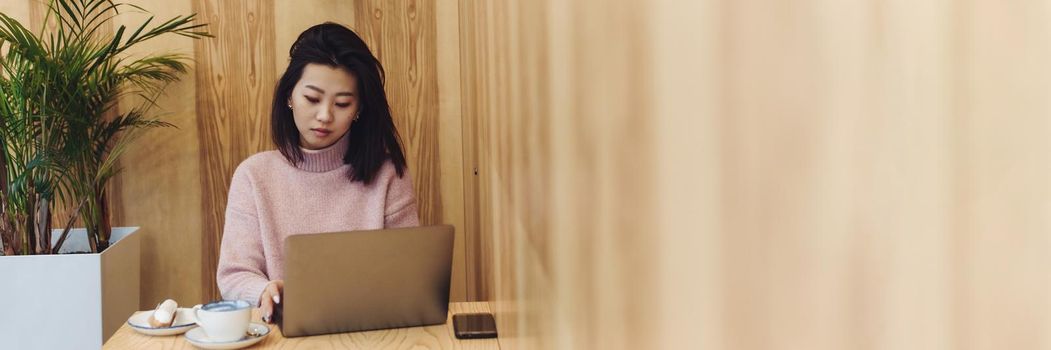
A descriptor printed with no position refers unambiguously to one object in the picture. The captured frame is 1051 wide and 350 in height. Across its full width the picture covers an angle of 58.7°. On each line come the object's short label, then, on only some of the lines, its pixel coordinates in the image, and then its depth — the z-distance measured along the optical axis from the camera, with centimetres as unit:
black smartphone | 172
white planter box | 281
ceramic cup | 167
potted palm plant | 281
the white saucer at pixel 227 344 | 166
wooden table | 168
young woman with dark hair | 257
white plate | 177
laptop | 165
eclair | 178
